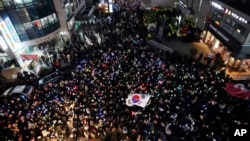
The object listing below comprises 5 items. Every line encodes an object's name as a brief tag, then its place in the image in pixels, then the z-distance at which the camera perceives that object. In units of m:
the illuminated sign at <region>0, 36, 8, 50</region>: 22.48
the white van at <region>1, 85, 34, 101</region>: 18.15
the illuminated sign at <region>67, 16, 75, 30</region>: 29.46
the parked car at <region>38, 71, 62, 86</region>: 20.89
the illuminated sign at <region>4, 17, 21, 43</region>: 22.94
